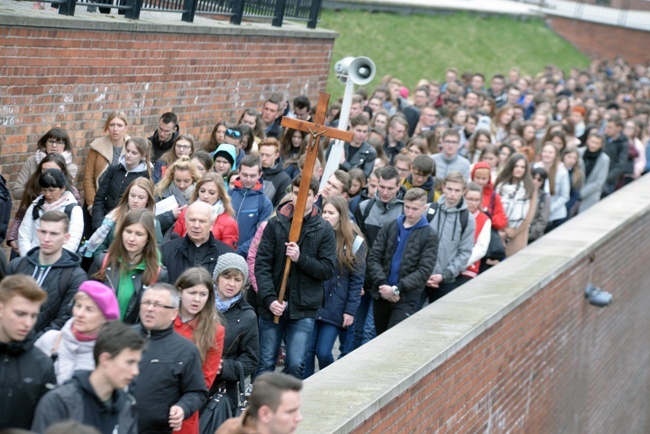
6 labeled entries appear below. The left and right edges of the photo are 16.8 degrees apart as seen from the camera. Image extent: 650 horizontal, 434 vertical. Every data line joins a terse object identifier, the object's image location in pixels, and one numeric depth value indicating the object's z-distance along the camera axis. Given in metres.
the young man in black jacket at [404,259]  17.80
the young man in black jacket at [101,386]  9.31
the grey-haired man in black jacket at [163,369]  11.24
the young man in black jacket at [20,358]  9.73
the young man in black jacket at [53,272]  12.29
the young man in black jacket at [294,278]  15.93
